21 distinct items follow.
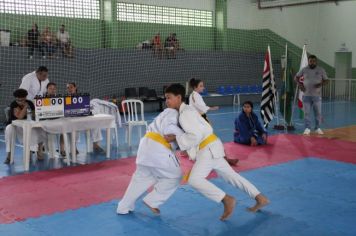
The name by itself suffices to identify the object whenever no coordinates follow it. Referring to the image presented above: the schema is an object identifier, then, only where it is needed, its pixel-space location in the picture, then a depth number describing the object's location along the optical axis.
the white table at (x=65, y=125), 6.77
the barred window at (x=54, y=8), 12.93
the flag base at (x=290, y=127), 10.73
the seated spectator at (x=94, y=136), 7.84
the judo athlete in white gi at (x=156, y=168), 4.25
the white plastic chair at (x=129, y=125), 8.71
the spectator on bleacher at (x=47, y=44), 13.27
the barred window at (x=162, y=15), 16.28
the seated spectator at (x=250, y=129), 8.62
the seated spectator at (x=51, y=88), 7.68
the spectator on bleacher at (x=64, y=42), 13.68
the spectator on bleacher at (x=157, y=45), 16.42
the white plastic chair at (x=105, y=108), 8.56
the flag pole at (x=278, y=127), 10.81
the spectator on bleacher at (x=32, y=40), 13.10
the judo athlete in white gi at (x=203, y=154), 4.08
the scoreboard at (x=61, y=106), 6.88
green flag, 10.57
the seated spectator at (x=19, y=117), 7.22
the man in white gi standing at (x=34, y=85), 7.80
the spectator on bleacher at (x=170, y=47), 16.75
